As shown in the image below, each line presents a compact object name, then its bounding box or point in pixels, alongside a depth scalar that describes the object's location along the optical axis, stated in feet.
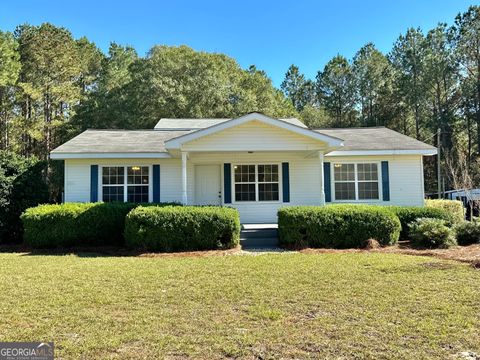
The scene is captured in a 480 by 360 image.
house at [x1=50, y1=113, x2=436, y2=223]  44.93
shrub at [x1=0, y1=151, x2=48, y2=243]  40.40
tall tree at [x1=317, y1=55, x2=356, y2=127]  135.54
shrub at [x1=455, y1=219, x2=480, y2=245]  33.96
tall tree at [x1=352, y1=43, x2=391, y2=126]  125.59
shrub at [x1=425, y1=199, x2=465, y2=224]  46.21
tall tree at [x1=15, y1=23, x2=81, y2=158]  95.09
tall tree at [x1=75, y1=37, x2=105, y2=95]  117.60
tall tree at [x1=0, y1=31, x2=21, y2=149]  83.87
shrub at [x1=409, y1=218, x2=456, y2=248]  32.73
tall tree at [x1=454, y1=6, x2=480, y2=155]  99.76
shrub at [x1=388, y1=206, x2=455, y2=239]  37.73
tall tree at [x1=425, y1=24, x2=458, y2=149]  105.70
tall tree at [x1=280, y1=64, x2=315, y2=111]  162.20
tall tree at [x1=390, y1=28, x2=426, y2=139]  109.09
